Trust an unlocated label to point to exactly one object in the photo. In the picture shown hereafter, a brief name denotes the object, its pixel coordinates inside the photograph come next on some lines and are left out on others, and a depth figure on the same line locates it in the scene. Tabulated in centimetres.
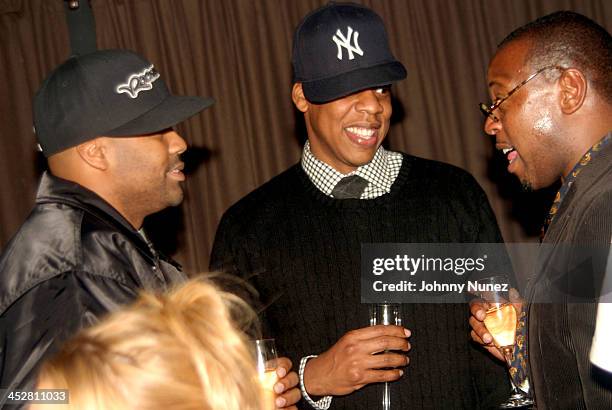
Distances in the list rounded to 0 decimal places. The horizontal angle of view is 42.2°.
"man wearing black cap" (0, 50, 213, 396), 172
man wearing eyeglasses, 168
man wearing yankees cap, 257
